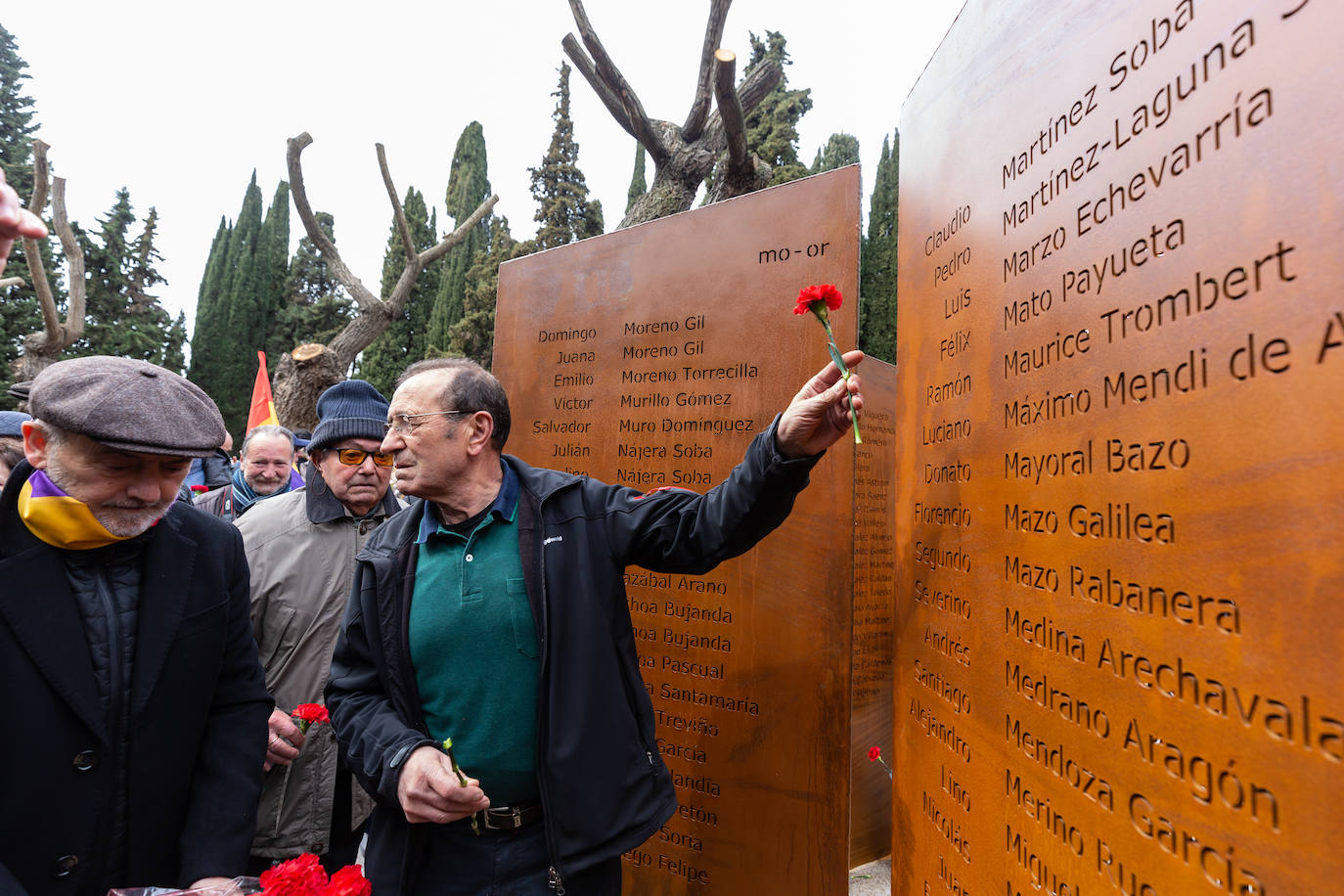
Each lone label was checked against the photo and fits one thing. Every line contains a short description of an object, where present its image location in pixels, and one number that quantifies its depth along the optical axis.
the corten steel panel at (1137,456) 0.84
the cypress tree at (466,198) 23.91
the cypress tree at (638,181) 22.48
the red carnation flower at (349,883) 1.50
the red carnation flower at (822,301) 1.68
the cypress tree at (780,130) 14.66
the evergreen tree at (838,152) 18.91
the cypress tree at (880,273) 15.21
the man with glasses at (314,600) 2.72
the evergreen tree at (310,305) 26.28
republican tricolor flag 7.51
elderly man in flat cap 1.65
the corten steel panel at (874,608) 4.07
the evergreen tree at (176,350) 24.66
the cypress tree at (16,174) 17.30
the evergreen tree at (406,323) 24.45
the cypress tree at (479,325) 16.86
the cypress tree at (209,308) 25.58
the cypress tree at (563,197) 18.03
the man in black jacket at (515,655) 1.88
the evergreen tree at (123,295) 21.34
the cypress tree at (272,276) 26.66
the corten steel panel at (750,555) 2.39
